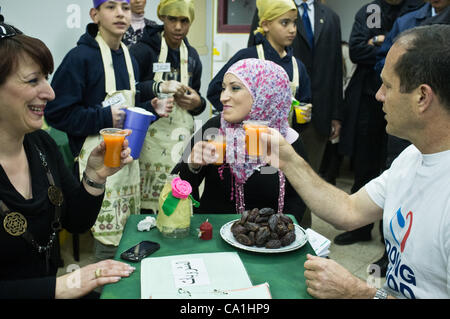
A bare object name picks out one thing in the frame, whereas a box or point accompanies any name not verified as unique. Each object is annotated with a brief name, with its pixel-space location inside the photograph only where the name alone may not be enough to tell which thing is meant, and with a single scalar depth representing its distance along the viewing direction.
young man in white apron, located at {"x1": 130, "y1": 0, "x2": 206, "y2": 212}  3.01
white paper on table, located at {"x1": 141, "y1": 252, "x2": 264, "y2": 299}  1.20
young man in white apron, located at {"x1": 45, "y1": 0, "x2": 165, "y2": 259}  2.41
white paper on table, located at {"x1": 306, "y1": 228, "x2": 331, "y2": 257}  1.75
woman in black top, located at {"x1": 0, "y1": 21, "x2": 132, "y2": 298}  1.34
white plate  1.46
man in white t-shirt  1.28
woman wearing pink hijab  2.21
